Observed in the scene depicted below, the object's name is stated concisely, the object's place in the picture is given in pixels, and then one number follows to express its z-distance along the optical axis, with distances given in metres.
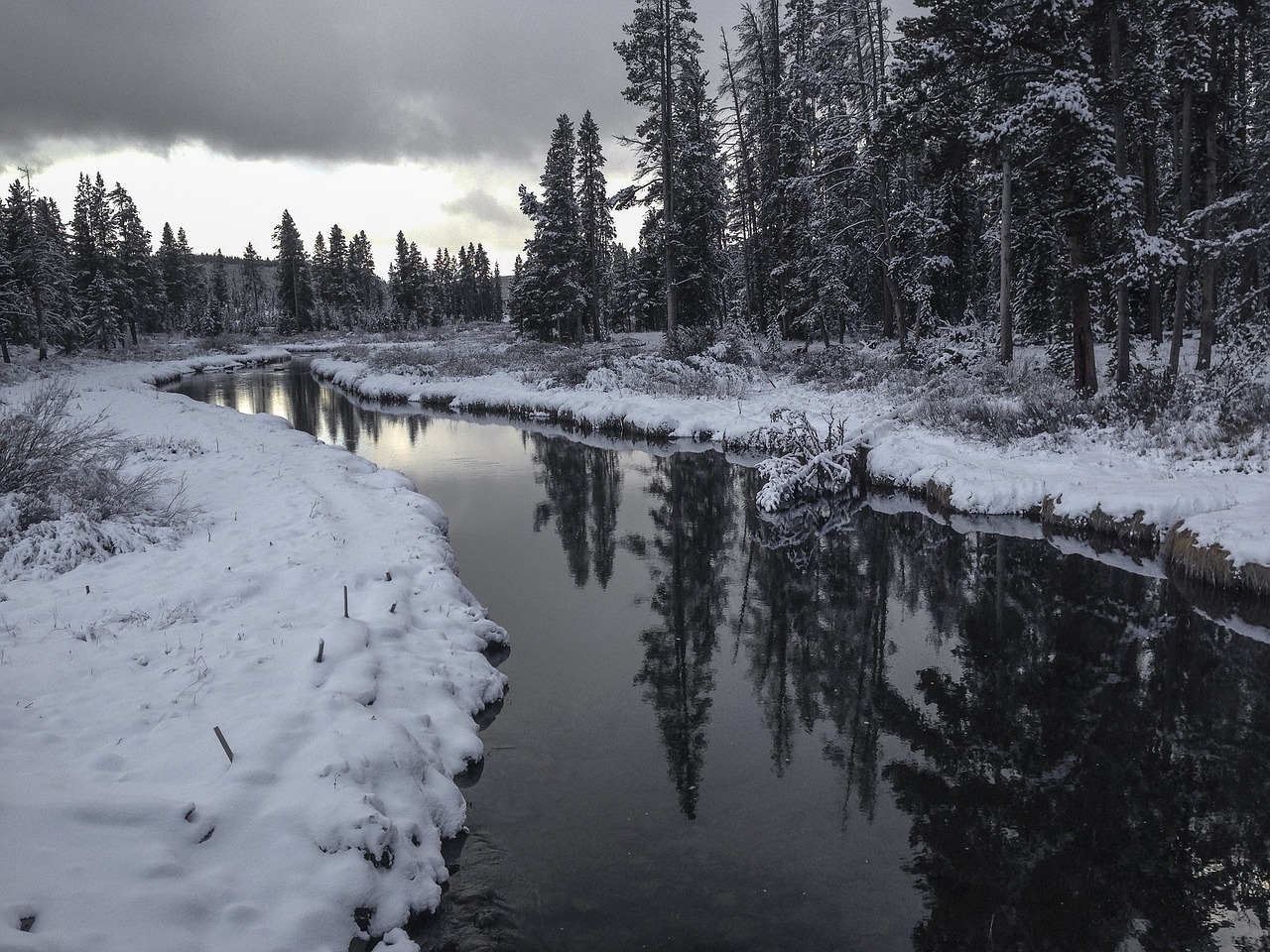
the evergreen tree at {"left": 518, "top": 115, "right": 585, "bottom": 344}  43.19
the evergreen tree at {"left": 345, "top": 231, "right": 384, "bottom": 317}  89.56
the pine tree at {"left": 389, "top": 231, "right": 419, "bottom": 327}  80.06
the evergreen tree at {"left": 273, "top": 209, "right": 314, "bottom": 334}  75.19
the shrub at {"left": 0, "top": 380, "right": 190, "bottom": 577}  8.58
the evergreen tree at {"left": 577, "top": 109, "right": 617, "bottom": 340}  44.84
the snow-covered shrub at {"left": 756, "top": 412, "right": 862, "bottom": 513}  13.44
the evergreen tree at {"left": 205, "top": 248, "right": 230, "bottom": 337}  76.56
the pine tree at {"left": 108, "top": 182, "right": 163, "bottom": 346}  58.75
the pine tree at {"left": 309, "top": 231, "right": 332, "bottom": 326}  86.19
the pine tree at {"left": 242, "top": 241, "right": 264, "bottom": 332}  104.38
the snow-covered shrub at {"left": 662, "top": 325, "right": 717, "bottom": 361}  26.34
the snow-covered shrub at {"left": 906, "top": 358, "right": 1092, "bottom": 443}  14.02
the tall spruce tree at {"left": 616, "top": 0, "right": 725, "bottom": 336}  26.42
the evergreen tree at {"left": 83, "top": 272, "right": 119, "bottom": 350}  53.81
